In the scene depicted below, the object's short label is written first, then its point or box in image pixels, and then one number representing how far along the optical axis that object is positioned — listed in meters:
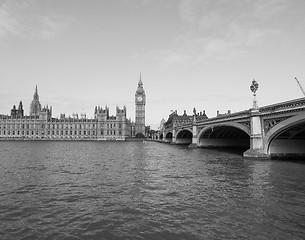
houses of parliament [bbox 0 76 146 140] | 163.25
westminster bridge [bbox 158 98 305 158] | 25.34
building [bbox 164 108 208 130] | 156.50
